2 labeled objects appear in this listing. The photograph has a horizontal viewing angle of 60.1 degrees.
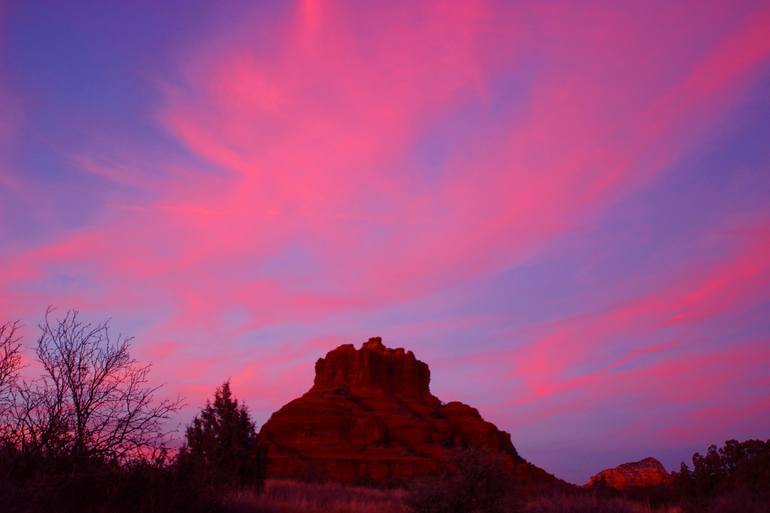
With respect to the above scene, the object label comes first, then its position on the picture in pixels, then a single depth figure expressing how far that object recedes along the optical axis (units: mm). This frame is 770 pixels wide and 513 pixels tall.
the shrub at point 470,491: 19938
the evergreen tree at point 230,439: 31312
